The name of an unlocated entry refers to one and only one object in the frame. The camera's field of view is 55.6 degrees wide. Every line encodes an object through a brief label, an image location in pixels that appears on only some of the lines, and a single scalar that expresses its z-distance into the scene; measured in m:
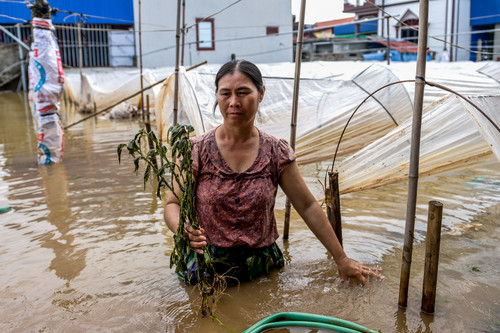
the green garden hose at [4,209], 3.77
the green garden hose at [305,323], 1.94
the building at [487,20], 19.86
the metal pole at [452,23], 18.41
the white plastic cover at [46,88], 5.44
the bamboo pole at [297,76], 2.86
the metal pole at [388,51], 9.51
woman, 2.21
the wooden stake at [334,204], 2.54
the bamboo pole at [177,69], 4.20
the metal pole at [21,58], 16.38
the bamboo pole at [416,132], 1.91
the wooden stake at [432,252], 1.90
